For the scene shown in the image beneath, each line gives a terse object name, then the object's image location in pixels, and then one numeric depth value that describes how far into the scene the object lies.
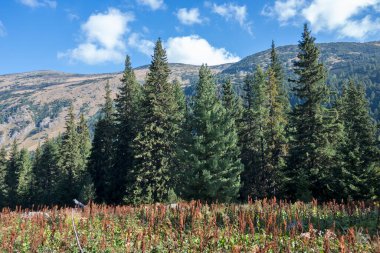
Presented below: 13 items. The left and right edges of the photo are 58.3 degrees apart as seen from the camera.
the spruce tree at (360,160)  24.25
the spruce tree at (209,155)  29.47
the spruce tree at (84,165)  40.72
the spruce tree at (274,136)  36.75
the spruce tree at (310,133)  28.45
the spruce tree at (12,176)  68.00
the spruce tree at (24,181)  65.56
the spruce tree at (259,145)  38.66
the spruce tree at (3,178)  68.44
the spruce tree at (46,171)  62.00
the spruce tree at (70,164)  52.06
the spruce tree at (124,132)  41.50
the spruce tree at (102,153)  45.34
